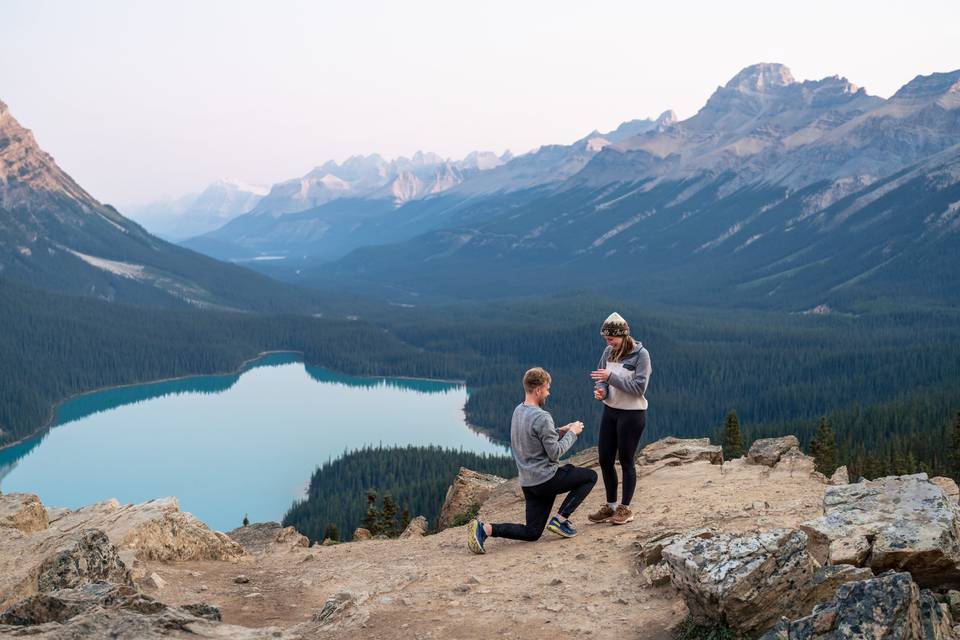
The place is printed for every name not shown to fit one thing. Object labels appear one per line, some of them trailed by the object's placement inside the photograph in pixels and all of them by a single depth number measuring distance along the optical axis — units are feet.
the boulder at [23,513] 81.05
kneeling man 53.31
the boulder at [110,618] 39.42
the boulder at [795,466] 78.02
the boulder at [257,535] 101.52
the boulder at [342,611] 46.68
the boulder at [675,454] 90.58
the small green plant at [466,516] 92.27
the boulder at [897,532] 40.73
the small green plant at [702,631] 39.24
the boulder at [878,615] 33.14
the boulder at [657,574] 47.19
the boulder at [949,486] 64.03
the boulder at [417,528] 108.09
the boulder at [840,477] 80.14
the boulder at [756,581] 39.17
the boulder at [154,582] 56.49
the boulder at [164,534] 65.62
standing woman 55.52
